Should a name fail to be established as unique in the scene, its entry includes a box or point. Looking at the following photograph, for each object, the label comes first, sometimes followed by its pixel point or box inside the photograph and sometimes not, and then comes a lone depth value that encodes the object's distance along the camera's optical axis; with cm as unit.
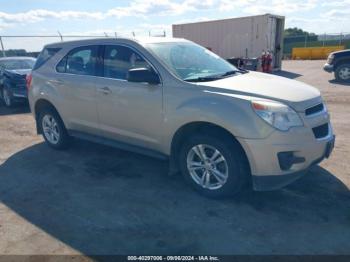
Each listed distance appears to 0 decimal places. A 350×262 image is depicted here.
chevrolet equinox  326
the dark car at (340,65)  1245
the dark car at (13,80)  935
